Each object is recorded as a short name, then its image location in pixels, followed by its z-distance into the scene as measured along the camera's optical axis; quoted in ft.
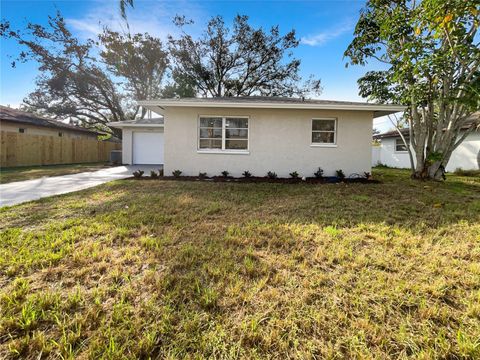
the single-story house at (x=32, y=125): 44.27
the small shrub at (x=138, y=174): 27.27
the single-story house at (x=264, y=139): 27.55
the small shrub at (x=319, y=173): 27.78
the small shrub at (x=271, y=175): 27.32
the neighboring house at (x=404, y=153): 36.99
